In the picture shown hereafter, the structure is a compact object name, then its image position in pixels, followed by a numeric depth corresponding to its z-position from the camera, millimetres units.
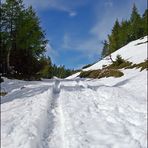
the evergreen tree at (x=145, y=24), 50628
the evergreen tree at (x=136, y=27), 52196
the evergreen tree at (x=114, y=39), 53284
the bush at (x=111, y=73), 16467
